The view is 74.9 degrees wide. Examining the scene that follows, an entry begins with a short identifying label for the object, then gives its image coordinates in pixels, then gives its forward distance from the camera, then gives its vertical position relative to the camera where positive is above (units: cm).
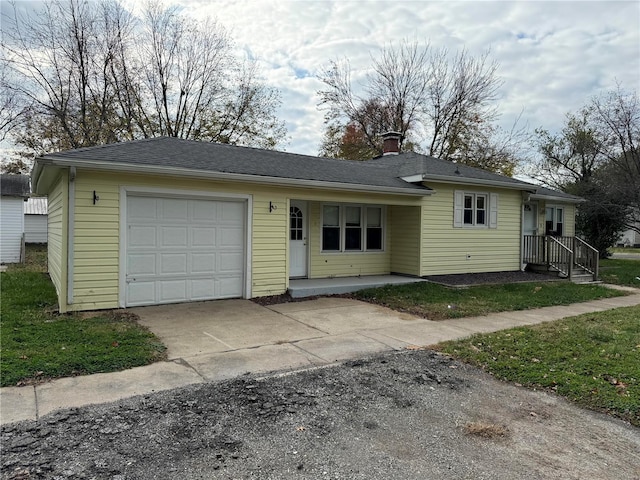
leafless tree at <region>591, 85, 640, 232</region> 1708 +441
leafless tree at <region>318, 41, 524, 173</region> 2527 +888
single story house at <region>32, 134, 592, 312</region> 730 +43
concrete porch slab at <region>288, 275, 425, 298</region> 950 -109
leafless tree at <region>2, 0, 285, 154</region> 1862 +795
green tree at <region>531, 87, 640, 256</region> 1730 +415
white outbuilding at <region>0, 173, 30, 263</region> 1733 +49
